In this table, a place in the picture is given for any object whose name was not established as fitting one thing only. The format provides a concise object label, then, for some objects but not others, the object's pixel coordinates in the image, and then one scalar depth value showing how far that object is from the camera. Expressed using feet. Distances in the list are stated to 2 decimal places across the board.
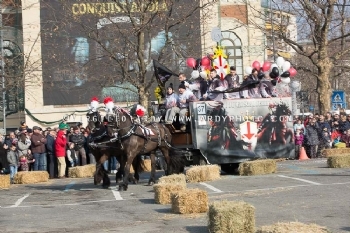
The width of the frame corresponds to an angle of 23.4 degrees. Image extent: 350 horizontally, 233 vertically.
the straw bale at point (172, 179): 56.65
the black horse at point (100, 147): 67.72
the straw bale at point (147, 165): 93.83
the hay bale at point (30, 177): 82.12
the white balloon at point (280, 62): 78.23
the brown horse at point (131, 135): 66.39
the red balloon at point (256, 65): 77.10
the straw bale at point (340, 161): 74.95
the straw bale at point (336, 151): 89.86
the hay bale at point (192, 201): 47.37
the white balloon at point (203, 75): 75.51
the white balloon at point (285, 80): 76.59
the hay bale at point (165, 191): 53.31
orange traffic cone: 100.17
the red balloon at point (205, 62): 76.89
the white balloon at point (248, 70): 78.88
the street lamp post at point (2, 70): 91.30
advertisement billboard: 108.99
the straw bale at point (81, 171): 87.45
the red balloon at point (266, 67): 77.43
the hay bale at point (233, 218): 38.63
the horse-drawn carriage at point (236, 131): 73.05
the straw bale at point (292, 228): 31.73
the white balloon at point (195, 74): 75.36
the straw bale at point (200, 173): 67.46
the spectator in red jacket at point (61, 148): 90.48
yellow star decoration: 77.36
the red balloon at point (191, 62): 77.97
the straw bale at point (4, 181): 77.27
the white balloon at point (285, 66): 77.60
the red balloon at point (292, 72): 77.78
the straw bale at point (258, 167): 71.51
